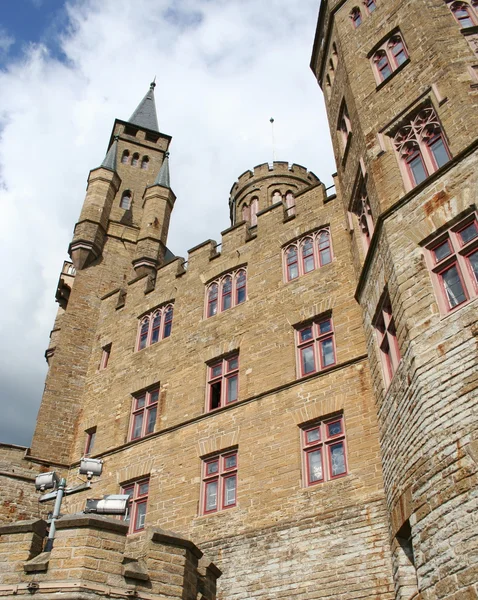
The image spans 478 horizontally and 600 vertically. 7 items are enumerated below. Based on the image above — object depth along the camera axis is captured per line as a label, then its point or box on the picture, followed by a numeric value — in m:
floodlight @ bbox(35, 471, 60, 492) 10.82
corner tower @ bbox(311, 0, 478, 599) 7.75
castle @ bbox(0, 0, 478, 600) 8.23
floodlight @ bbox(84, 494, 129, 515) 9.42
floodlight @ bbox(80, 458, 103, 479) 11.07
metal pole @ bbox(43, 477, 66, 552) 9.07
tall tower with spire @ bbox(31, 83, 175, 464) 18.86
